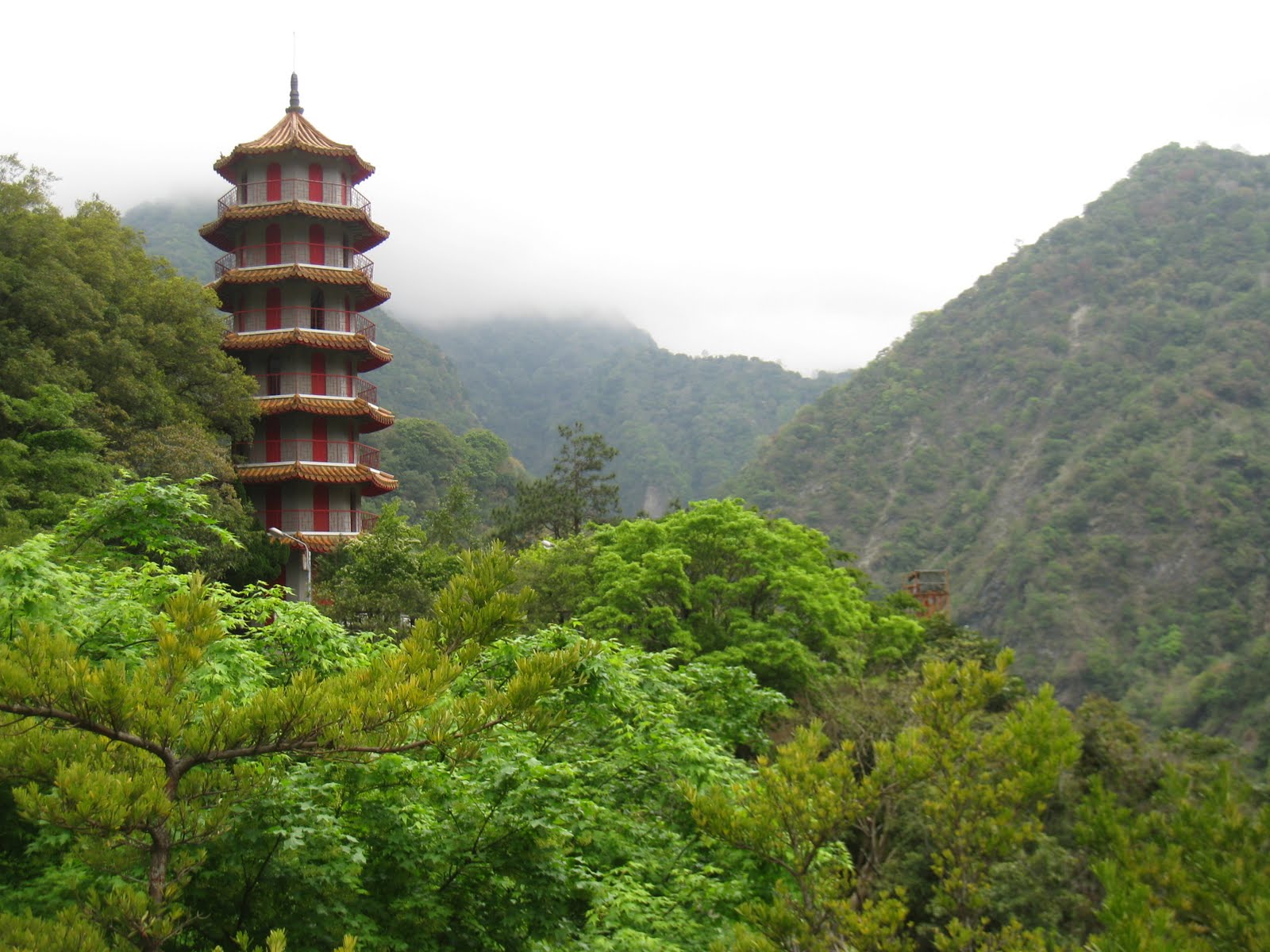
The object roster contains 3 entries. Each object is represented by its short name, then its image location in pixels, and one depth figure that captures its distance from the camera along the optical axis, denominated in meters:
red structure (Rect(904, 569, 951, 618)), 36.28
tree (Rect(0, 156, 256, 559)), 19.22
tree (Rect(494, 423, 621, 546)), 43.56
